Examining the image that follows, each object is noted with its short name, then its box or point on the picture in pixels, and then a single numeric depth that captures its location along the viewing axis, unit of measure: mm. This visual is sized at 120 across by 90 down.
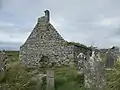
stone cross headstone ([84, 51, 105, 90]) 3146
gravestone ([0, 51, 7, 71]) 3496
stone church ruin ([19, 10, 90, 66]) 8758
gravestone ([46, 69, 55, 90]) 2975
